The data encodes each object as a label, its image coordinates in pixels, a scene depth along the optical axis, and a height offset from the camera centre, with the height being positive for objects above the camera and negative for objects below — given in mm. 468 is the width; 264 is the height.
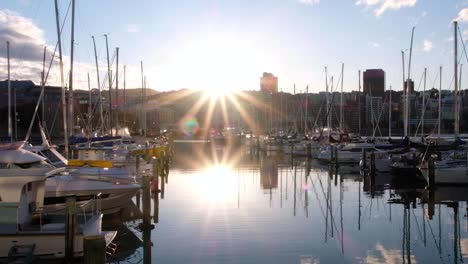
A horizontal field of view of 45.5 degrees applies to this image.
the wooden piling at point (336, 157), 50081 -3301
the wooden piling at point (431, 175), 31672 -3100
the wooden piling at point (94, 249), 12086 -2758
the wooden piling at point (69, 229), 15844 -3047
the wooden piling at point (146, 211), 21328 -3423
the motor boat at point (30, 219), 16016 -2980
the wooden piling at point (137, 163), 35153 -2662
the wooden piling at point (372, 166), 40406 -3272
